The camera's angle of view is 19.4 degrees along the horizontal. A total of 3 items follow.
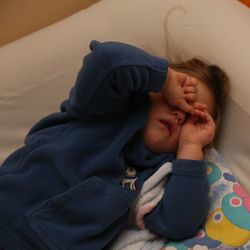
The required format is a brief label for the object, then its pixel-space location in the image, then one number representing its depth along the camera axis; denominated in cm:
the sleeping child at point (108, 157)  117
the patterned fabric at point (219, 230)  120
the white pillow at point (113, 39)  132
